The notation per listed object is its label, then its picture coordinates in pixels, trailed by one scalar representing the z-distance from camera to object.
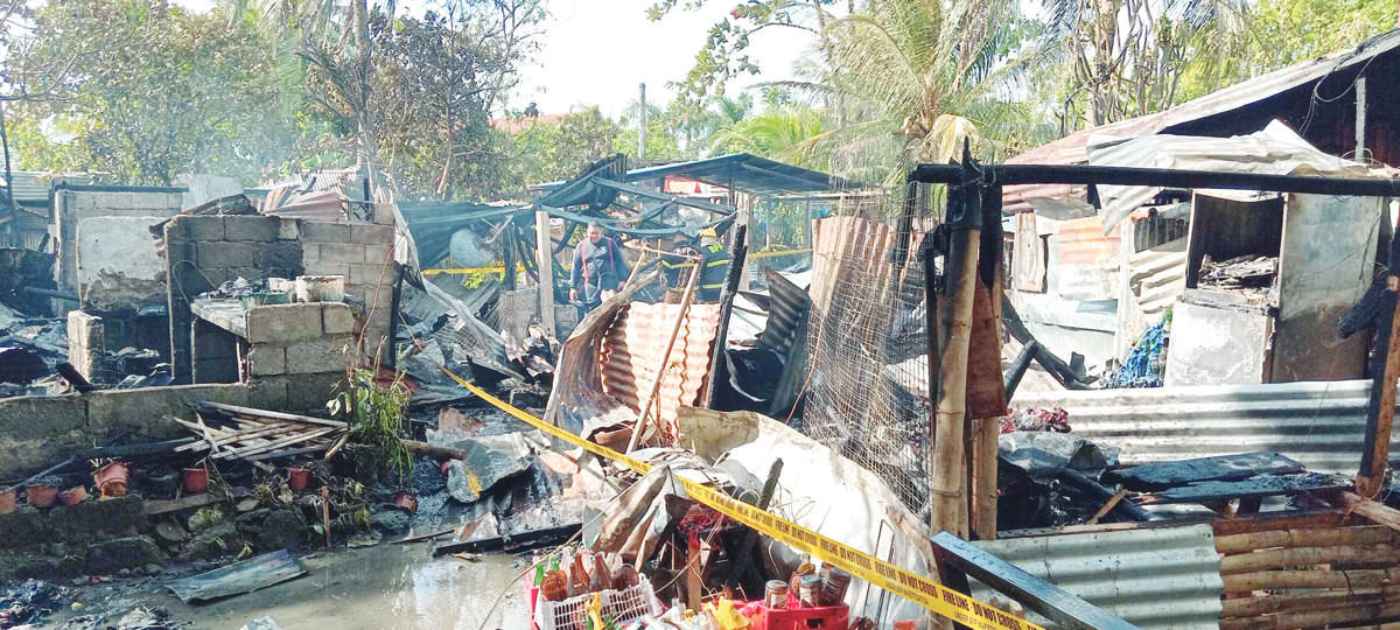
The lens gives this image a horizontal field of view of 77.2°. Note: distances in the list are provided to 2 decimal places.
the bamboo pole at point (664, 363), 6.94
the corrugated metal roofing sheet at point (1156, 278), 8.73
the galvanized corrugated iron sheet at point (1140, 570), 3.43
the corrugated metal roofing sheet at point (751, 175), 15.52
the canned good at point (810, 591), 3.48
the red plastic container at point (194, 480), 5.76
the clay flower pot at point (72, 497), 5.38
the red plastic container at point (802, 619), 3.42
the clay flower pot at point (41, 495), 5.32
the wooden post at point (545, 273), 13.49
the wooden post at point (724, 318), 7.22
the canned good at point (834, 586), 3.53
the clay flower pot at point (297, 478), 6.07
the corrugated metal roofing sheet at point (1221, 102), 7.11
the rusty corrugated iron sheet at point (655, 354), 7.45
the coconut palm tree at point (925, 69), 14.42
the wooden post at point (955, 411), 3.18
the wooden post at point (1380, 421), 4.01
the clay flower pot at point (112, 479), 5.47
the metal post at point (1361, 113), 7.40
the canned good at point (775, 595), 3.50
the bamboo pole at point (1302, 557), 3.66
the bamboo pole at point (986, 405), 3.31
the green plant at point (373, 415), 6.54
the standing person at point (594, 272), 13.82
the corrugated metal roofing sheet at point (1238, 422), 5.04
